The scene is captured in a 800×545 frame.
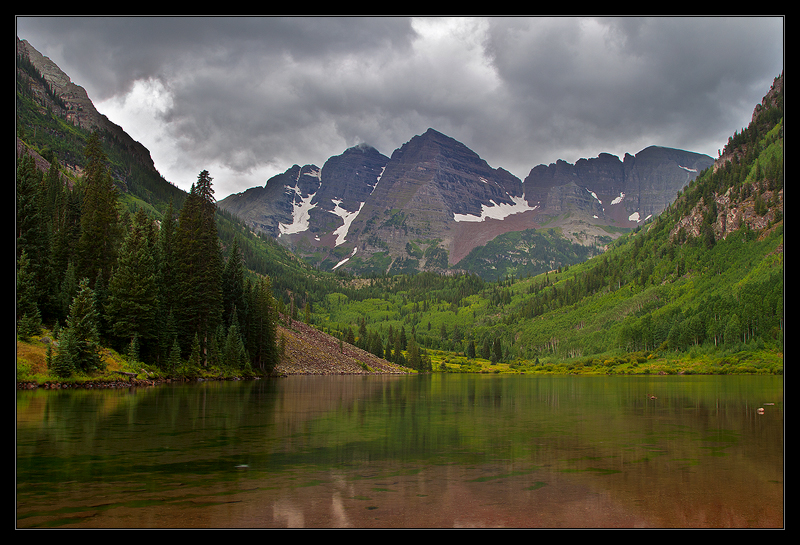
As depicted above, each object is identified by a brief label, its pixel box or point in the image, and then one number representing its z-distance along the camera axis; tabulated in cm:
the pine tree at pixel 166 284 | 8338
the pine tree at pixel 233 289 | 11262
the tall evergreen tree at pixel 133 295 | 7519
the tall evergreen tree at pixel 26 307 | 6100
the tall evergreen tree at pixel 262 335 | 11680
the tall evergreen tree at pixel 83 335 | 6056
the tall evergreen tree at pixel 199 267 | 9294
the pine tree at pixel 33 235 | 7162
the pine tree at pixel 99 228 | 8325
